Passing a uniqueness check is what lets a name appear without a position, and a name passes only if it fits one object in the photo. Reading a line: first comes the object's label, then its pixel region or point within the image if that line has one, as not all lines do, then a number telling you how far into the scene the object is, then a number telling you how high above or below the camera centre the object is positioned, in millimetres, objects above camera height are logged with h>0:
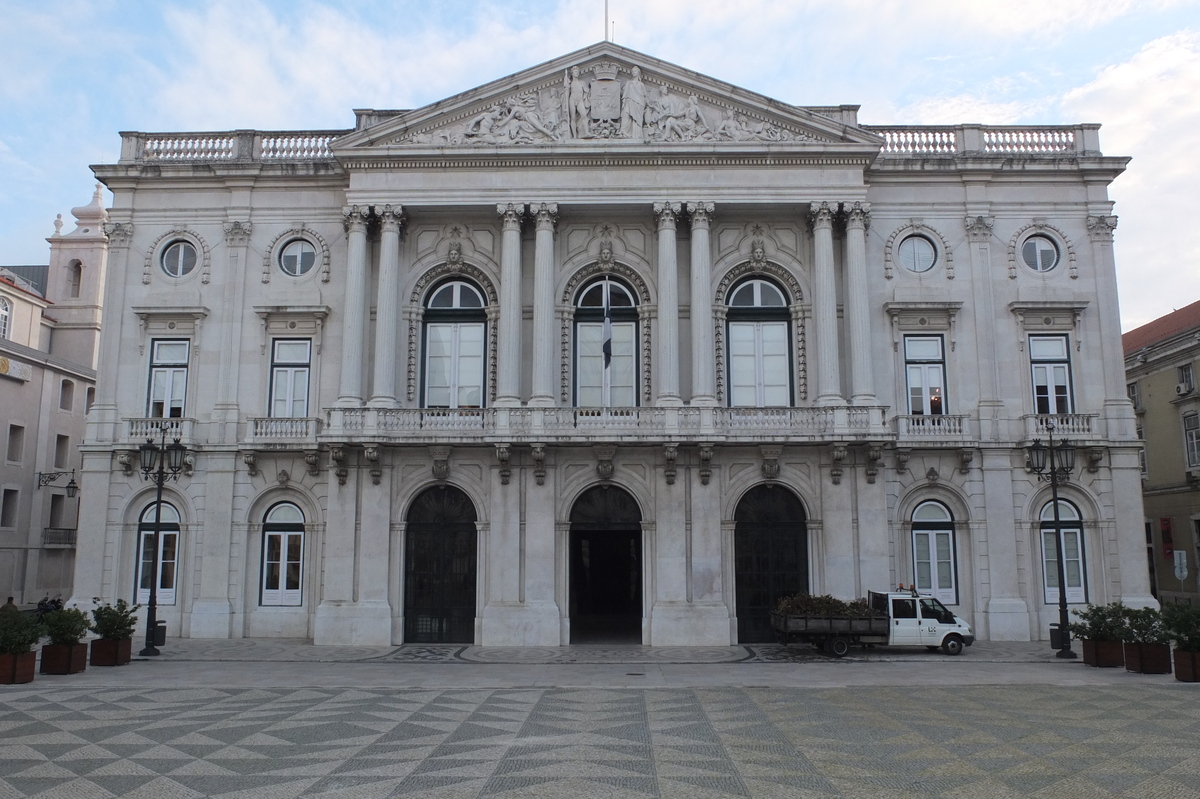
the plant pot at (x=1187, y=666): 19984 -2472
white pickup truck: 25406 -2100
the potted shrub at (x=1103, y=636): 22542 -2085
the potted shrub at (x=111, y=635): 23312 -2102
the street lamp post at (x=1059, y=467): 25047 +2339
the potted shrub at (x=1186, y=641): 19969 -1921
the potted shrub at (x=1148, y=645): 21344 -2164
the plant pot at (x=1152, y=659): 21344 -2472
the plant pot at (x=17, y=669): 19953 -2534
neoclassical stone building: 28797 +6100
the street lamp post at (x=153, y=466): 25500 +2337
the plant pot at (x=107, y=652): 23328 -2520
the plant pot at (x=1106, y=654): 22828 -2523
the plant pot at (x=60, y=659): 21562 -2496
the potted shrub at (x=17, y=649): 19938 -2101
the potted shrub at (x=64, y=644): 21438 -2168
